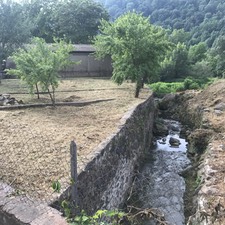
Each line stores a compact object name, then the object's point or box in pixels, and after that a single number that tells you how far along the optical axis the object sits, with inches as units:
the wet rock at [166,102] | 850.8
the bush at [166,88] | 1034.5
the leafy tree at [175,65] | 1261.1
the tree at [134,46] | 536.7
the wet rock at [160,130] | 629.6
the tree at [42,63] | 436.5
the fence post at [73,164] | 154.3
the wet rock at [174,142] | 560.7
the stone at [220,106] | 611.0
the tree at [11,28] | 660.1
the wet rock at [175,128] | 666.2
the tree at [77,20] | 1138.3
